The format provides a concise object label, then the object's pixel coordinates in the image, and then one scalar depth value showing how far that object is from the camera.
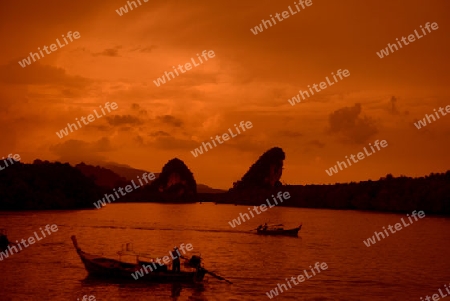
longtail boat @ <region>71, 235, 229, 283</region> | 37.88
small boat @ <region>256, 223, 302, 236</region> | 78.88
